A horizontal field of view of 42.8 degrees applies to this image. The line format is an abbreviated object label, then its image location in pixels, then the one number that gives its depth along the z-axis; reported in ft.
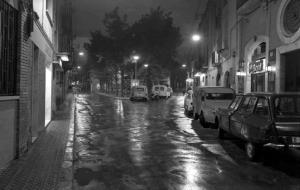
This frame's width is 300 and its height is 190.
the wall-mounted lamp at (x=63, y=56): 69.89
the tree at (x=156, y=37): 170.50
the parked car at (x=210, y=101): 49.36
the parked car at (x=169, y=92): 179.05
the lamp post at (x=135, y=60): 161.85
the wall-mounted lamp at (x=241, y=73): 74.63
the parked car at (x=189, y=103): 69.72
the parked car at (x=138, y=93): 139.44
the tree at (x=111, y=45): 181.57
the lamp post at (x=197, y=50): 163.28
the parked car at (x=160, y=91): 164.55
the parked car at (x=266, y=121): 25.57
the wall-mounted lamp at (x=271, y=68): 57.19
